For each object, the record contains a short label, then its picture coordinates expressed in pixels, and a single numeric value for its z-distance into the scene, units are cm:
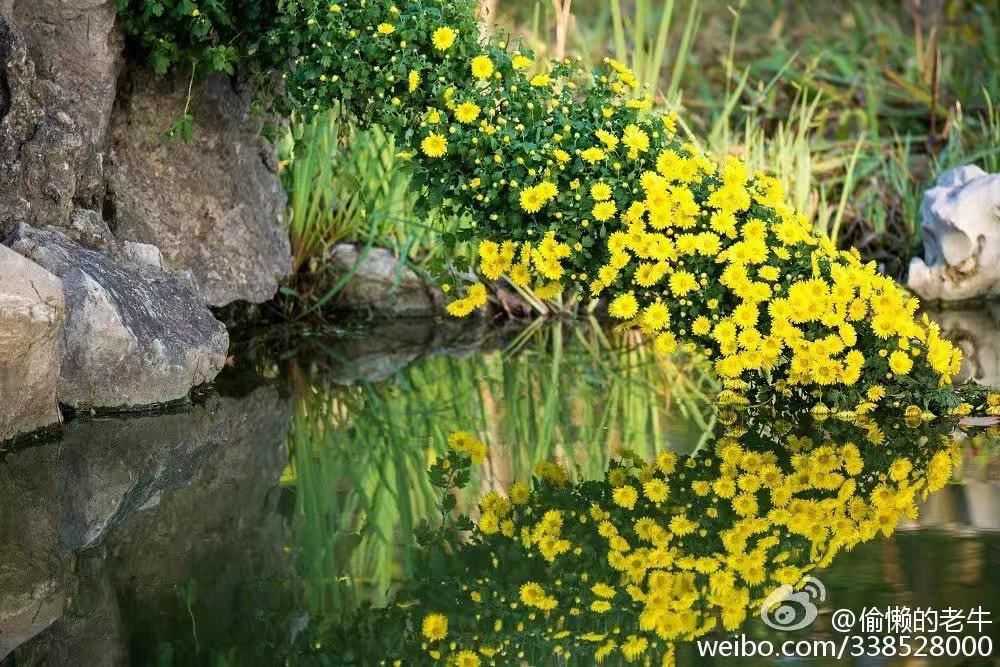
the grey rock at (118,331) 932
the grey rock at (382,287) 1412
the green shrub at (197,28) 1006
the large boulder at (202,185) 1140
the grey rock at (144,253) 1070
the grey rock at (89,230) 1026
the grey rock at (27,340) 830
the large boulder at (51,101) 984
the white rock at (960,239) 1443
